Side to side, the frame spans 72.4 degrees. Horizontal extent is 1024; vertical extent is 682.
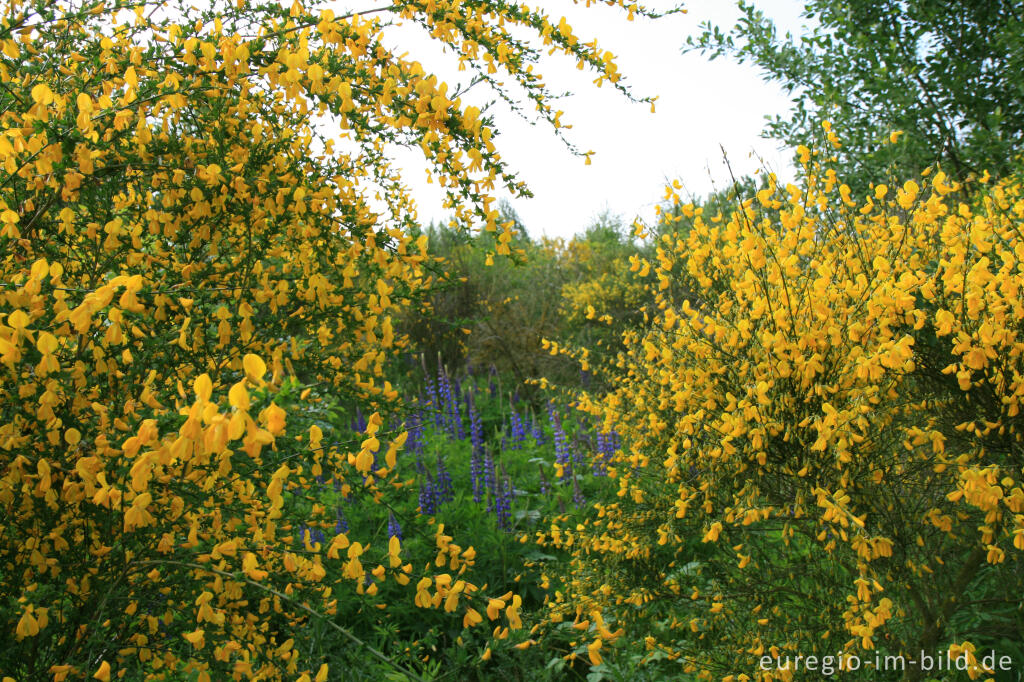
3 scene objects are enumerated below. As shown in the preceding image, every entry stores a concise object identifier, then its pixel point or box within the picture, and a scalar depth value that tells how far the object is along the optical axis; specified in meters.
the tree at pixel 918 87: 4.99
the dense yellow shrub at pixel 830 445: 2.02
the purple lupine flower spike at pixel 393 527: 3.67
